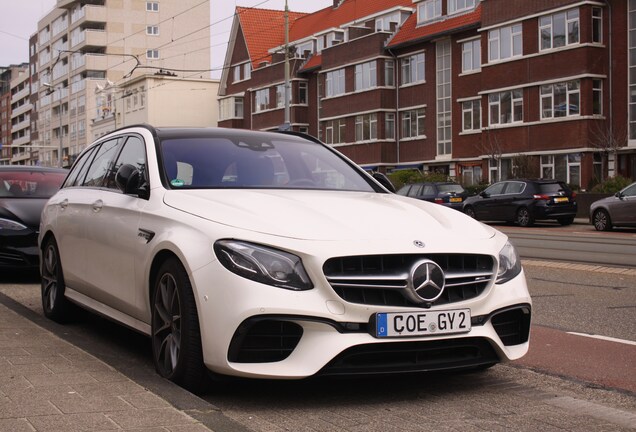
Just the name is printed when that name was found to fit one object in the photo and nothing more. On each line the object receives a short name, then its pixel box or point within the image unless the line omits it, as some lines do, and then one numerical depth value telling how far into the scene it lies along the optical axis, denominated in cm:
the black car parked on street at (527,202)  2881
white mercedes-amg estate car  440
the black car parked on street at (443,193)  3259
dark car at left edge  1049
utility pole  3761
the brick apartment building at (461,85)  3575
